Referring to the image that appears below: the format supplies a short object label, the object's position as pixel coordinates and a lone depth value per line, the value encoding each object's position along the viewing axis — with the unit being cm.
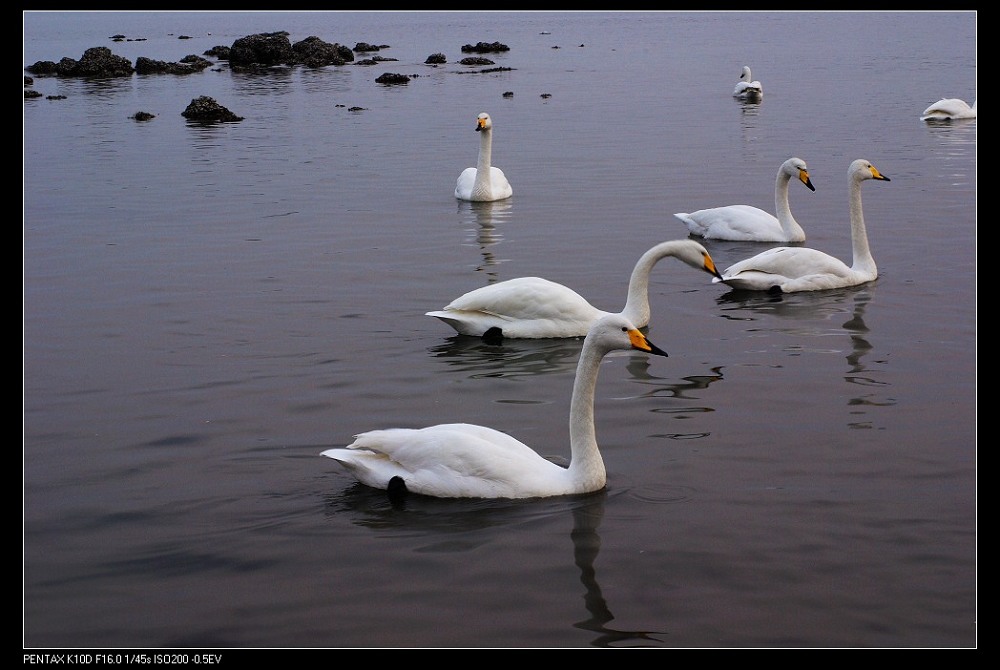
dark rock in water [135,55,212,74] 5303
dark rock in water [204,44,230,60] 6569
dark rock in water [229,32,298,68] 5712
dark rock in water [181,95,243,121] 3164
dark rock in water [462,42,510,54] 6550
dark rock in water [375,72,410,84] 4406
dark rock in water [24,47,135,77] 5200
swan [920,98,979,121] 2826
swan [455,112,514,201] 1956
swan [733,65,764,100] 3538
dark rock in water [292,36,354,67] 5603
